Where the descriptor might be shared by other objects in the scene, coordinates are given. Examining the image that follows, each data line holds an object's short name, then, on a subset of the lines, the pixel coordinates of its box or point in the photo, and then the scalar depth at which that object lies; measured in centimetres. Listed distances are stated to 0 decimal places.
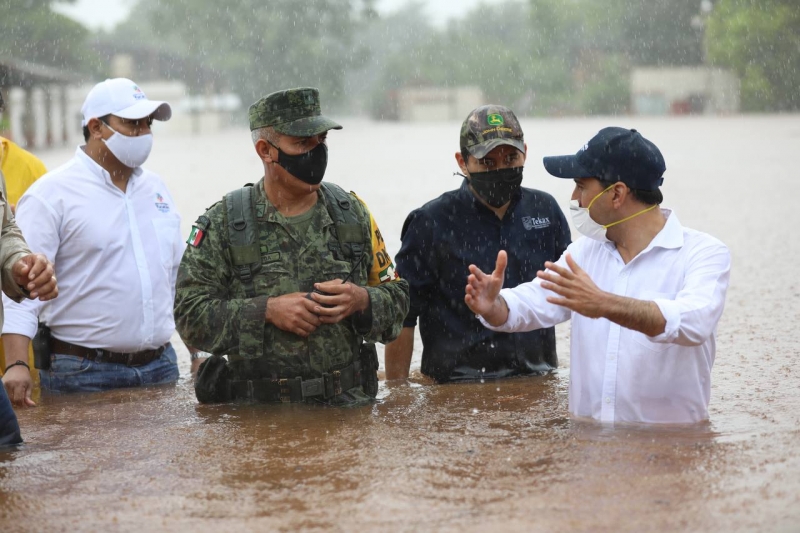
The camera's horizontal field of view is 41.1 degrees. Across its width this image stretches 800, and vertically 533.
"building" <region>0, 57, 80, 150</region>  3484
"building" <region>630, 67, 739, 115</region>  5453
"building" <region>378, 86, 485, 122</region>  6159
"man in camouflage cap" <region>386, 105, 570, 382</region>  554
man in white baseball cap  557
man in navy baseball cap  424
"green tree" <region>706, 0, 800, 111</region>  4975
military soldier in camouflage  468
